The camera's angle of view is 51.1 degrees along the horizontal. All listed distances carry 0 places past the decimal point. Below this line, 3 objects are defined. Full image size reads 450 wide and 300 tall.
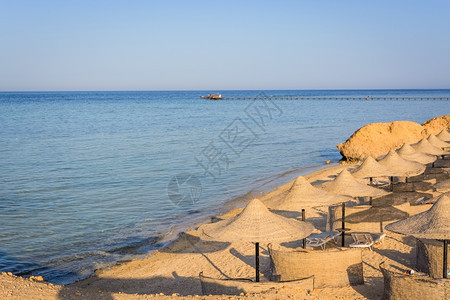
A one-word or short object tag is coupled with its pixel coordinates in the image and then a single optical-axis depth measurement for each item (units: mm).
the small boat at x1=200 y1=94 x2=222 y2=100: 124506
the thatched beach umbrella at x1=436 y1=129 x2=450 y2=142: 20928
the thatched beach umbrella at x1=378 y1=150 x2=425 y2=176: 14055
